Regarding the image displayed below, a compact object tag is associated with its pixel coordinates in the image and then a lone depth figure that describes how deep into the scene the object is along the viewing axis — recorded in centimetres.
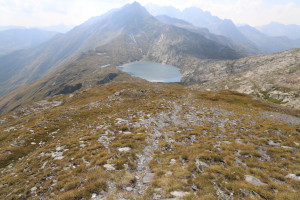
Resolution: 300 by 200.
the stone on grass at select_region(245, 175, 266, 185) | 880
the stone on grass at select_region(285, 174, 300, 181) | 917
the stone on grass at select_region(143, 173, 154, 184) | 932
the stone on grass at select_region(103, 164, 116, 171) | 1055
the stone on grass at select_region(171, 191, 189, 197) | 785
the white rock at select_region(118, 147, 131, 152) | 1328
